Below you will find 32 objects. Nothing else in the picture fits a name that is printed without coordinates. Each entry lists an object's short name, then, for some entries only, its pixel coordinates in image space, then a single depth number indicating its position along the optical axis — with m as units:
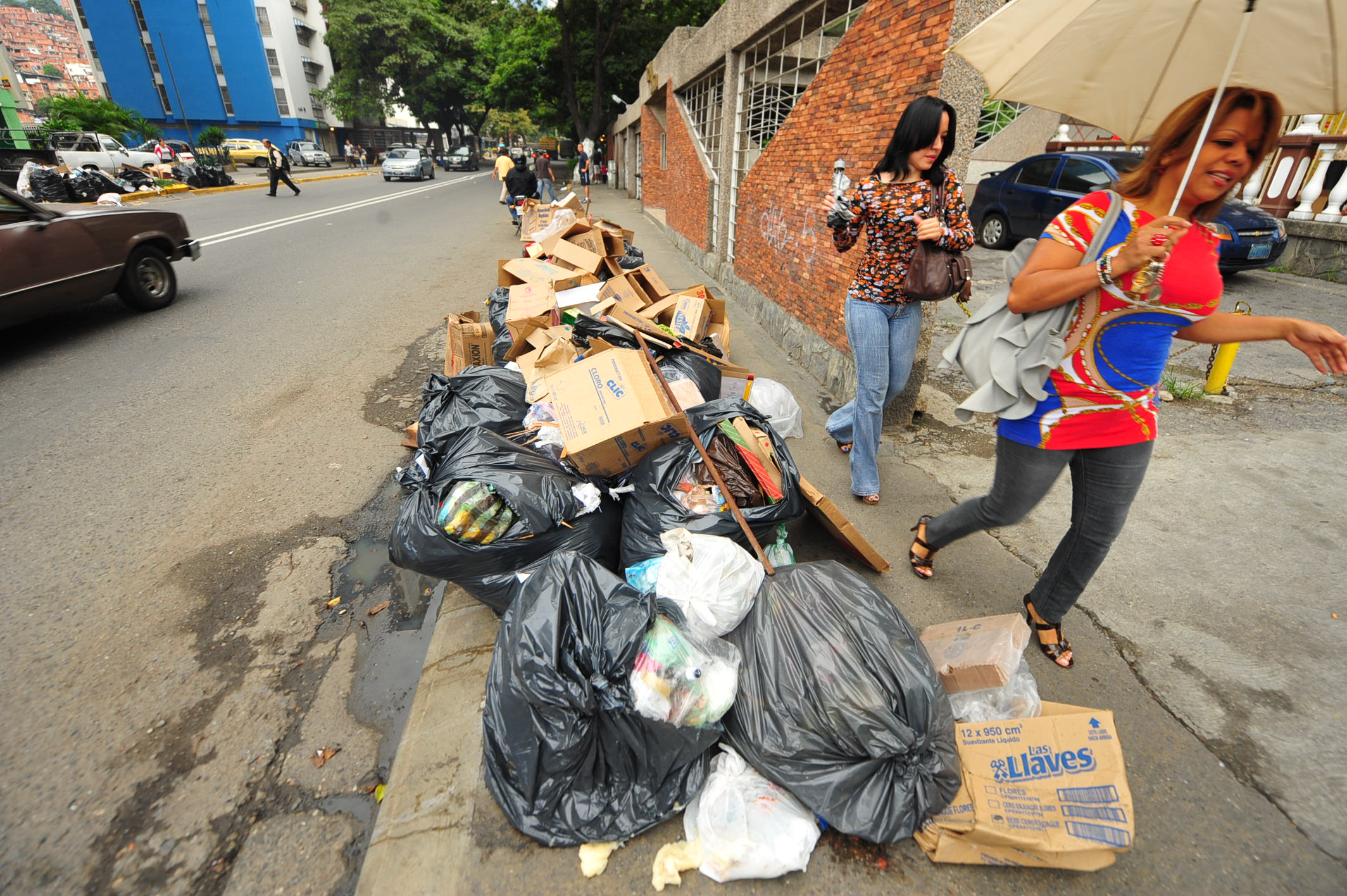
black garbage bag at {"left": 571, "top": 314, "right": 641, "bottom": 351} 3.33
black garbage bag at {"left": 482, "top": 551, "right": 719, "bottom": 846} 1.51
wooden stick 2.00
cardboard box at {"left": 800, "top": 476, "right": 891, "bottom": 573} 2.38
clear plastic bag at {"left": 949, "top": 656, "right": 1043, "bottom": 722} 1.74
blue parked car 7.61
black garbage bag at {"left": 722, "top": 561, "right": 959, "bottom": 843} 1.51
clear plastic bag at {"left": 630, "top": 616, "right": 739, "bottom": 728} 1.54
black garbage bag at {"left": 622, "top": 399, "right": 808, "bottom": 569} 2.15
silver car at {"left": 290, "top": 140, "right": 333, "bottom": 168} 37.84
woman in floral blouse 2.60
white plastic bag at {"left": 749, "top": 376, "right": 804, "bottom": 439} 3.71
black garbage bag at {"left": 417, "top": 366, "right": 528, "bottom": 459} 2.85
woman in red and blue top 1.54
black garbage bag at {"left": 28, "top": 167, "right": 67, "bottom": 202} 15.48
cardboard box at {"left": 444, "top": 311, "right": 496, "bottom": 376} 4.46
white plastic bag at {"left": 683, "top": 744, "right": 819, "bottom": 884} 1.50
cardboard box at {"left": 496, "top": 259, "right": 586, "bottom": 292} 5.05
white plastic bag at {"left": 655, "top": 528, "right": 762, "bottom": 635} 1.76
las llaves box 1.43
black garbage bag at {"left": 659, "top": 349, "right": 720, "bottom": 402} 3.48
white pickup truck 19.12
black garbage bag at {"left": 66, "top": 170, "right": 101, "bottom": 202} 16.19
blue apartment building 40.03
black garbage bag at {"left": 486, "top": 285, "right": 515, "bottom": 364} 4.29
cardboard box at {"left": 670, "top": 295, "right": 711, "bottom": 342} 4.42
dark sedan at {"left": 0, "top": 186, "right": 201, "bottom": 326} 4.96
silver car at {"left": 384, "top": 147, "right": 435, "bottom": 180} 27.69
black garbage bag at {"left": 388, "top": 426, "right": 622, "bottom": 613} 2.14
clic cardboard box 2.30
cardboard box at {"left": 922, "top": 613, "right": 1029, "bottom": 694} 1.73
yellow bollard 4.43
